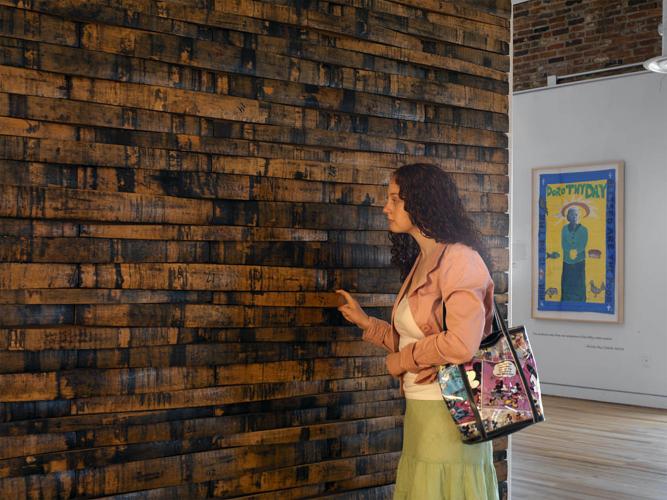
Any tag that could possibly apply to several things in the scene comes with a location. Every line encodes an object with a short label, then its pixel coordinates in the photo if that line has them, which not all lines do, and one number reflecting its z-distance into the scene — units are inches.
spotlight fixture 273.6
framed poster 347.6
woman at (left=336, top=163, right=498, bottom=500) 109.8
